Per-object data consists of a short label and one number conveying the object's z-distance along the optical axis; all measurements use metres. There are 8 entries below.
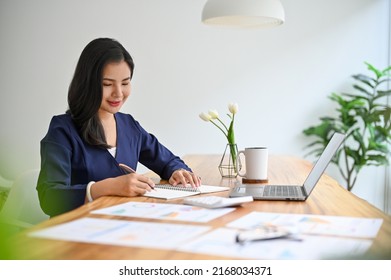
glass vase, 2.10
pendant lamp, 2.47
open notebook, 1.56
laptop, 1.52
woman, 1.77
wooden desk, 0.95
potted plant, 4.30
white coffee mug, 1.96
